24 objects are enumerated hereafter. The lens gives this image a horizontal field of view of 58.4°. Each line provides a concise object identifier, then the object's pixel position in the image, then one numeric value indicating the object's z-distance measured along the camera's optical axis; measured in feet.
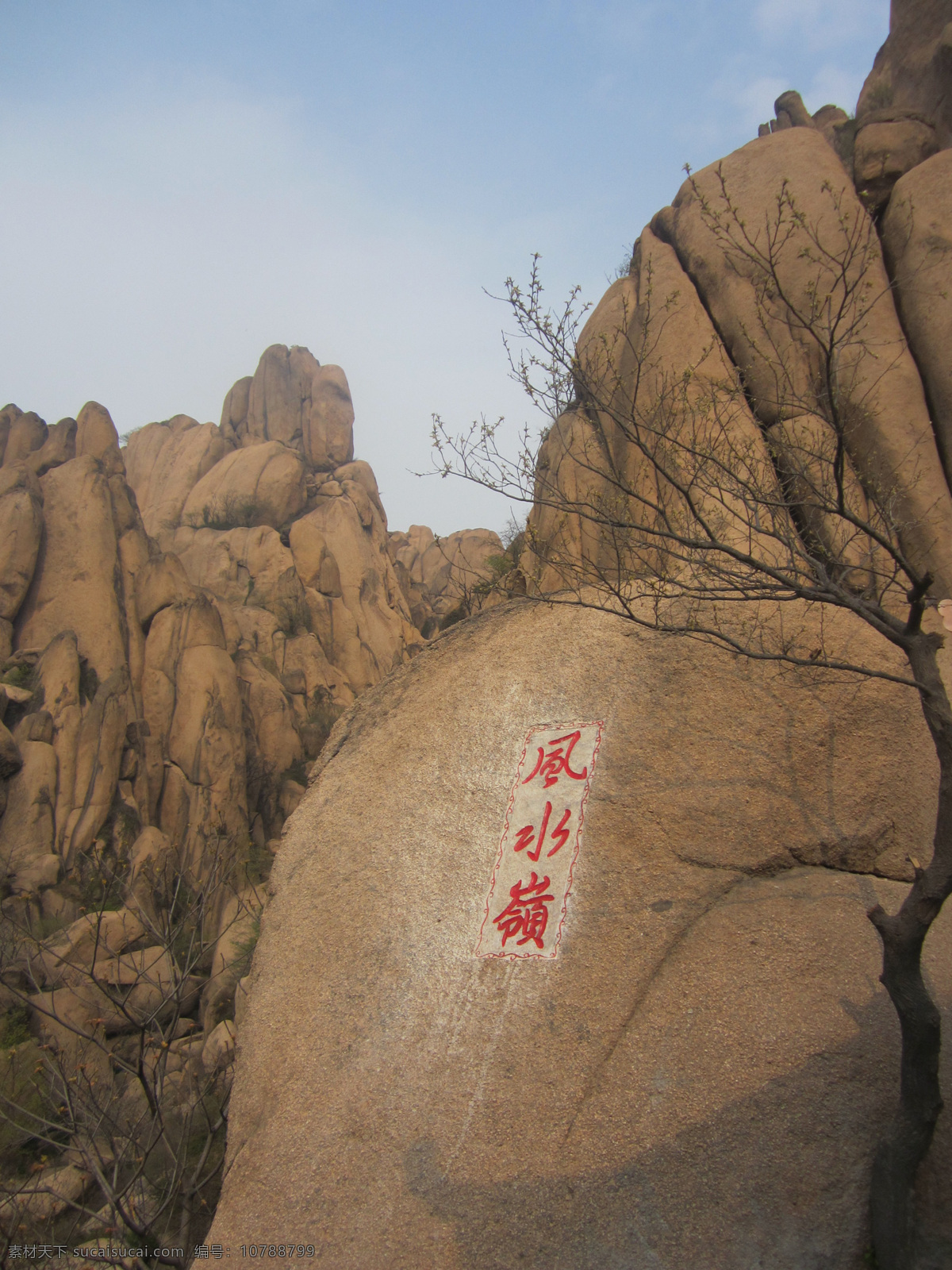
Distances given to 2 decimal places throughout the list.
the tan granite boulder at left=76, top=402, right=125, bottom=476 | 85.87
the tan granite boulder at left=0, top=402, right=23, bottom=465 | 90.68
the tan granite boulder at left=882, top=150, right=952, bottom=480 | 31.09
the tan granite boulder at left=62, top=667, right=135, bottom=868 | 57.82
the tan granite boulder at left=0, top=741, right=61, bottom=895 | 52.80
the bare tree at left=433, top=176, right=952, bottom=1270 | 11.37
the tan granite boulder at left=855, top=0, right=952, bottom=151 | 36.14
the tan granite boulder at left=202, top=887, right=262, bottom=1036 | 33.81
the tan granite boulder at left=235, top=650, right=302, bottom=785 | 74.69
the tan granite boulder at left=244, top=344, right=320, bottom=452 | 124.36
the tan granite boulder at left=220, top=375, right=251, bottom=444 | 125.39
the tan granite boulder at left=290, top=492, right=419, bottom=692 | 99.60
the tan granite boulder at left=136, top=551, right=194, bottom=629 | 74.02
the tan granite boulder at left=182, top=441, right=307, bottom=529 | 106.01
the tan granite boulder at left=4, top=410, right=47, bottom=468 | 86.89
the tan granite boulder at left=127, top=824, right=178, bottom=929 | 54.65
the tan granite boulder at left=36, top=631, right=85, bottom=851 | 58.39
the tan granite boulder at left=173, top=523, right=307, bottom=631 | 94.07
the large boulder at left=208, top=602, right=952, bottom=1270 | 12.50
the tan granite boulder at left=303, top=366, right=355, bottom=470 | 124.77
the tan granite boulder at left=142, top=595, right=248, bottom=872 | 65.67
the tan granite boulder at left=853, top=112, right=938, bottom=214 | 35.24
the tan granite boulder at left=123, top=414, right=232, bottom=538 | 111.34
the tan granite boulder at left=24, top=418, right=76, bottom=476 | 81.87
